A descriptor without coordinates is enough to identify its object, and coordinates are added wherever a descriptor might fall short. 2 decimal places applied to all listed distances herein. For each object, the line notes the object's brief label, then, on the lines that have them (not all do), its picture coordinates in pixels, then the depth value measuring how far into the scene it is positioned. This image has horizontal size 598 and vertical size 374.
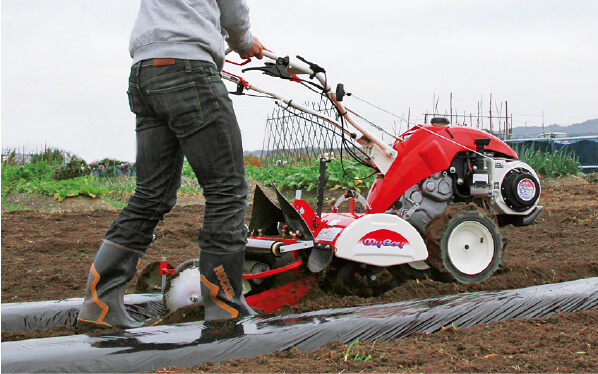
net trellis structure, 14.69
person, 2.23
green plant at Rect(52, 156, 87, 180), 13.91
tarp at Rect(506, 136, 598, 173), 15.79
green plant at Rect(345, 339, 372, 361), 2.13
